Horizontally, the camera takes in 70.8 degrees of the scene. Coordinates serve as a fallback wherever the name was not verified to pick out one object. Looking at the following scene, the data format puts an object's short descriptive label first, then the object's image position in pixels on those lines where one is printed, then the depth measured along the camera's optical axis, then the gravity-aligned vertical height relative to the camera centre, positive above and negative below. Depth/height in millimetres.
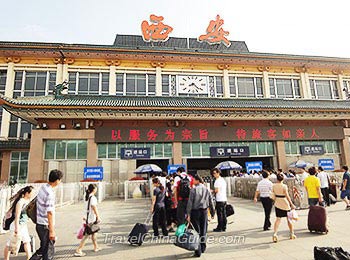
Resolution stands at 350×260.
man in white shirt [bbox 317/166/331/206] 9727 -569
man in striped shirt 4105 -770
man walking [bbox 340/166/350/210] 9243 -832
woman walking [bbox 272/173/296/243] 5938 -818
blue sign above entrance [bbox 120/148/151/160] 17281 +1316
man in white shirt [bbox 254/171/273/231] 6875 -769
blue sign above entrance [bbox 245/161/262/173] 17141 +189
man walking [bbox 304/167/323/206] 7113 -595
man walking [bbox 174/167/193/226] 6071 -631
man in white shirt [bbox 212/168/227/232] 7023 -903
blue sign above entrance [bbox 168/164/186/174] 16328 +199
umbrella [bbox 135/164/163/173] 15914 +180
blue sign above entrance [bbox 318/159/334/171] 17516 +216
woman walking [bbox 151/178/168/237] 6613 -944
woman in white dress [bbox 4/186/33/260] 4539 -904
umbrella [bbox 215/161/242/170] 16469 +248
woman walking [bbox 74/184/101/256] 5457 -902
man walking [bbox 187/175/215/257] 5324 -858
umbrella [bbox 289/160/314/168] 17625 +254
